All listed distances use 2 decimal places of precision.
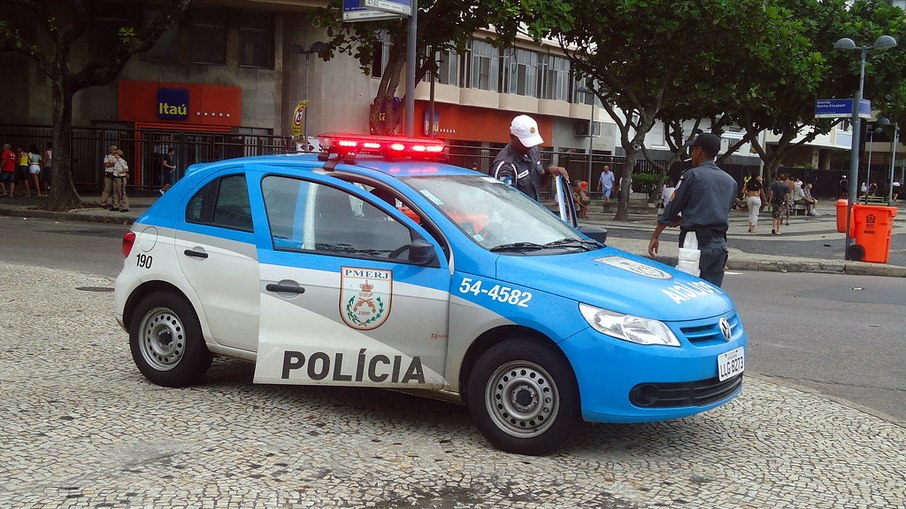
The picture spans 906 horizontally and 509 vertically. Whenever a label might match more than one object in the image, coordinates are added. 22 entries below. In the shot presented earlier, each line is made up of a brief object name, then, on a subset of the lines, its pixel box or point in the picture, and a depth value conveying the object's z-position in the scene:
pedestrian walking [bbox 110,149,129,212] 25.86
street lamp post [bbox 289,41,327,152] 32.47
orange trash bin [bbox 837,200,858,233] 30.42
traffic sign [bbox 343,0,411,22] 12.34
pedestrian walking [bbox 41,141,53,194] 33.94
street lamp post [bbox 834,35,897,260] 19.39
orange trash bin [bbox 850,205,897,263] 18.77
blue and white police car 5.11
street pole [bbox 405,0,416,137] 13.65
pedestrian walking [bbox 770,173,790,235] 27.97
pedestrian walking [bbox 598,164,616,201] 42.62
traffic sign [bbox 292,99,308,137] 29.89
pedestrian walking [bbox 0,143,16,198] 30.62
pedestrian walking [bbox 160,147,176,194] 31.97
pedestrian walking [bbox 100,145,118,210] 26.12
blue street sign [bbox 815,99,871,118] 19.64
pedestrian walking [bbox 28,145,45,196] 31.72
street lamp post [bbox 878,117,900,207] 49.41
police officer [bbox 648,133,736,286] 7.55
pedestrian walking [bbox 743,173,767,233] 27.67
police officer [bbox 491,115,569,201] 8.29
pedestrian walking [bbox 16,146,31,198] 31.80
